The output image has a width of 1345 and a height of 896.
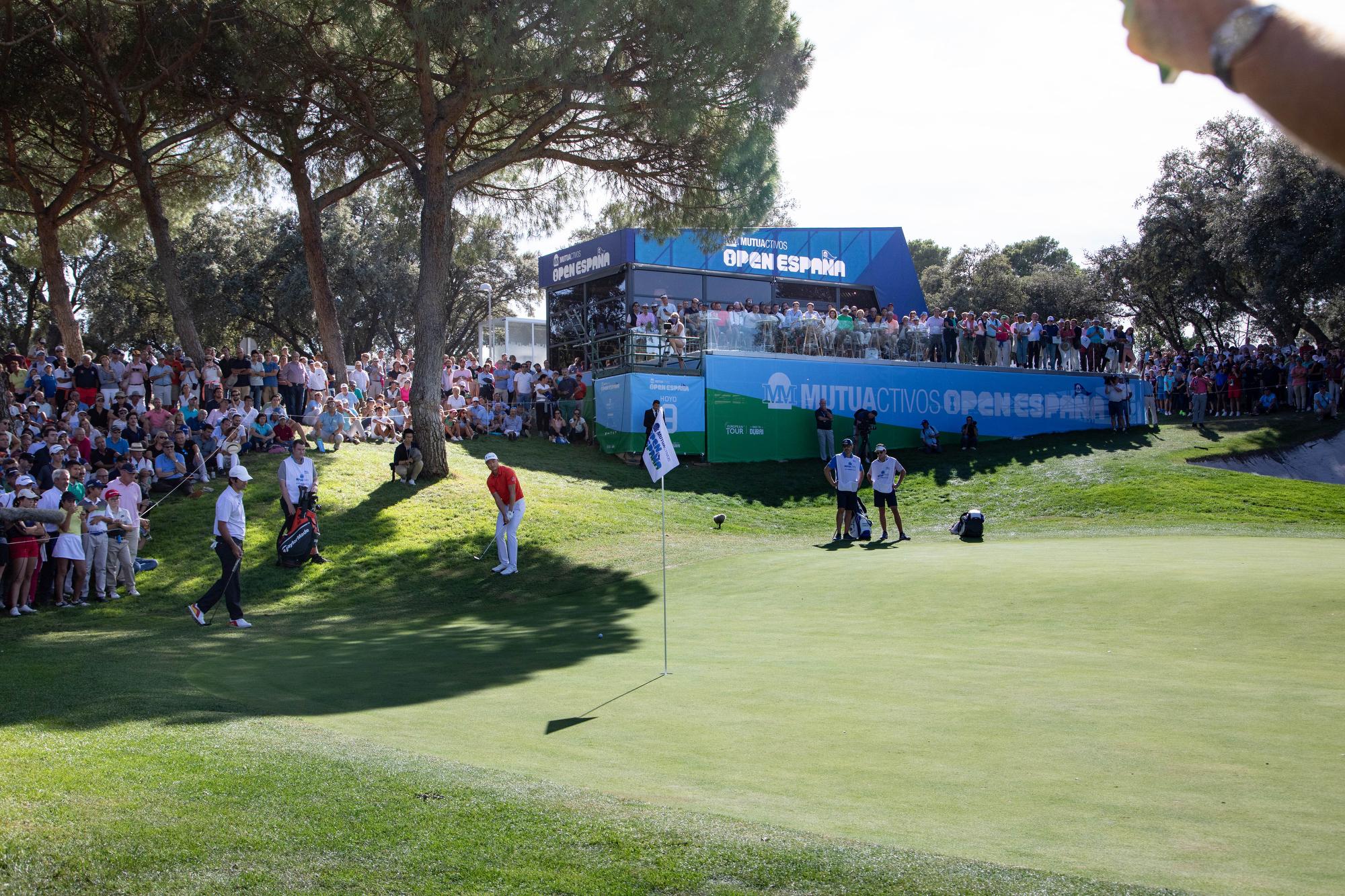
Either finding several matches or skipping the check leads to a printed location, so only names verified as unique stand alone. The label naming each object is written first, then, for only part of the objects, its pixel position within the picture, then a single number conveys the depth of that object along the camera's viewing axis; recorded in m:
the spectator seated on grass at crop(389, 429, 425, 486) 23.55
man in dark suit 28.48
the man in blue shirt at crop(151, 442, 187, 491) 21.44
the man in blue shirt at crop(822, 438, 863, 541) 20.78
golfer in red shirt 18.44
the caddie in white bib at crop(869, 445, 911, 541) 20.84
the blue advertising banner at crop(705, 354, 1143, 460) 31.28
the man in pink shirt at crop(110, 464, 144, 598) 17.53
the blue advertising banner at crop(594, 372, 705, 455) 29.95
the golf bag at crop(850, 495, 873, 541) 21.47
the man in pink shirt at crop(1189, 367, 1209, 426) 34.25
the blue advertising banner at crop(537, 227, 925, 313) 38.81
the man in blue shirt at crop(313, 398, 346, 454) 25.23
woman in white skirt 16.28
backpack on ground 20.77
